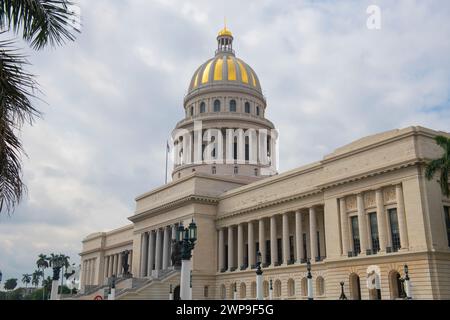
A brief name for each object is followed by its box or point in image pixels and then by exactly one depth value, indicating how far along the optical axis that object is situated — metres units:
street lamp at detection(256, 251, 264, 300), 33.87
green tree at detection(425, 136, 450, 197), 36.31
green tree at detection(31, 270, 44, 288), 176.38
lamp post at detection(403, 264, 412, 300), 35.47
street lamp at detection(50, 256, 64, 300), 41.91
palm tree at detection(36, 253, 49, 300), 153.12
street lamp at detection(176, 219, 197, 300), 22.14
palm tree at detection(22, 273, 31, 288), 187.75
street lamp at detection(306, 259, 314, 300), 38.08
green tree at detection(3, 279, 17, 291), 185.21
